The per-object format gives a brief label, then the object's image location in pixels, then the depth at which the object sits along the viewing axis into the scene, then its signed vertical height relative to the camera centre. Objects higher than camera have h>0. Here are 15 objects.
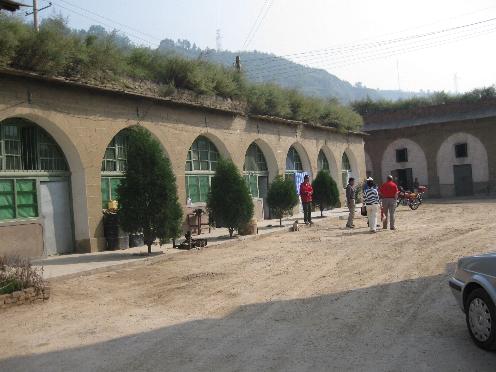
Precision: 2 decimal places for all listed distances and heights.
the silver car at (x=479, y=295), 4.69 -1.22
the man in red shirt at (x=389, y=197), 15.65 -0.61
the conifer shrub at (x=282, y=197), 18.45 -0.48
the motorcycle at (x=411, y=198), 25.44 -1.12
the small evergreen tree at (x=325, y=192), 22.27 -0.50
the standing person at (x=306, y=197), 18.31 -0.56
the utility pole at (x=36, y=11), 29.64 +11.15
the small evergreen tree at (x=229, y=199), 15.29 -0.36
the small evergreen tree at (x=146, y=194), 12.21 -0.06
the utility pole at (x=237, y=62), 27.67 +7.35
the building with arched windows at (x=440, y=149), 35.88 +2.02
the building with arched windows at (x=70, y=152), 12.09 +1.20
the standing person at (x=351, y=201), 17.28 -0.75
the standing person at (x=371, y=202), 15.30 -0.71
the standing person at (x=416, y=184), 36.38 -0.57
